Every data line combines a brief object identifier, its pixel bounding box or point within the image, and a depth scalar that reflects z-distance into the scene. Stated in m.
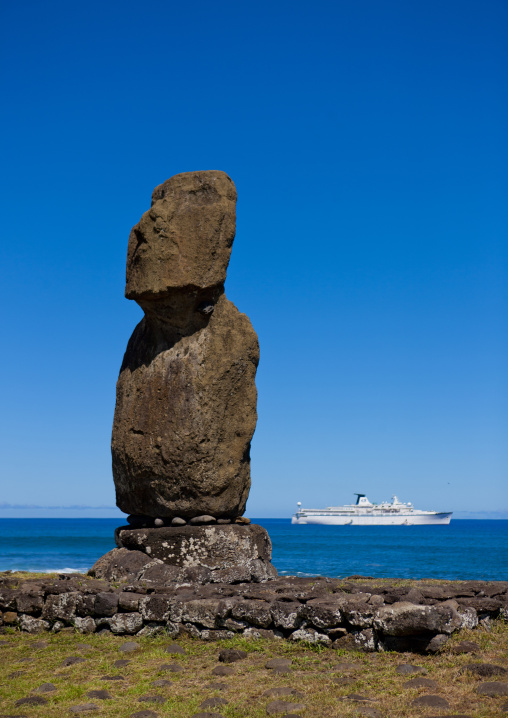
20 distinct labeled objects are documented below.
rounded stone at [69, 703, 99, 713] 6.23
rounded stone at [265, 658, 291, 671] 7.21
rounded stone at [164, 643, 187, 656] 8.02
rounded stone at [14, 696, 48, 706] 6.50
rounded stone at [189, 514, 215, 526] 11.52
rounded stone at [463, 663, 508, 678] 6.51
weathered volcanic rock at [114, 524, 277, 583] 11.12
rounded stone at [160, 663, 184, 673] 7.36
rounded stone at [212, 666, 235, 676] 7.13
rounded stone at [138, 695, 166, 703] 6.39
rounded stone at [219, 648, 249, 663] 7.58
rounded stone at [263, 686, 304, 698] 6.35
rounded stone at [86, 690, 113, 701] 6.60
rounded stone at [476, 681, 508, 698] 6.02
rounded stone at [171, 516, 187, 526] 11.59
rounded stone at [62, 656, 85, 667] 7.89
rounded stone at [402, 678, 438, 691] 6.33
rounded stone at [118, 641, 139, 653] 8.28
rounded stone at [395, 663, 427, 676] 6.76
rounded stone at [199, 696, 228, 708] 6.19
